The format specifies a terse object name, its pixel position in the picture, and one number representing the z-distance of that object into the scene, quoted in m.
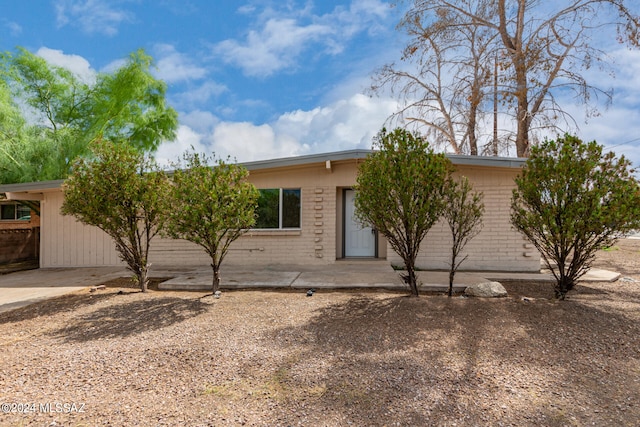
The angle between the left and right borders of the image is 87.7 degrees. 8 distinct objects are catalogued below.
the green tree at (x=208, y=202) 4.90
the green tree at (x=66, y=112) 12.15
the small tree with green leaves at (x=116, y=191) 5.23
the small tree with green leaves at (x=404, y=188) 4.68
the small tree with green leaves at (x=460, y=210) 4.86
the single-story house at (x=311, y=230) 7.88
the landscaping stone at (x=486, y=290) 5.16
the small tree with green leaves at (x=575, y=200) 4.32
